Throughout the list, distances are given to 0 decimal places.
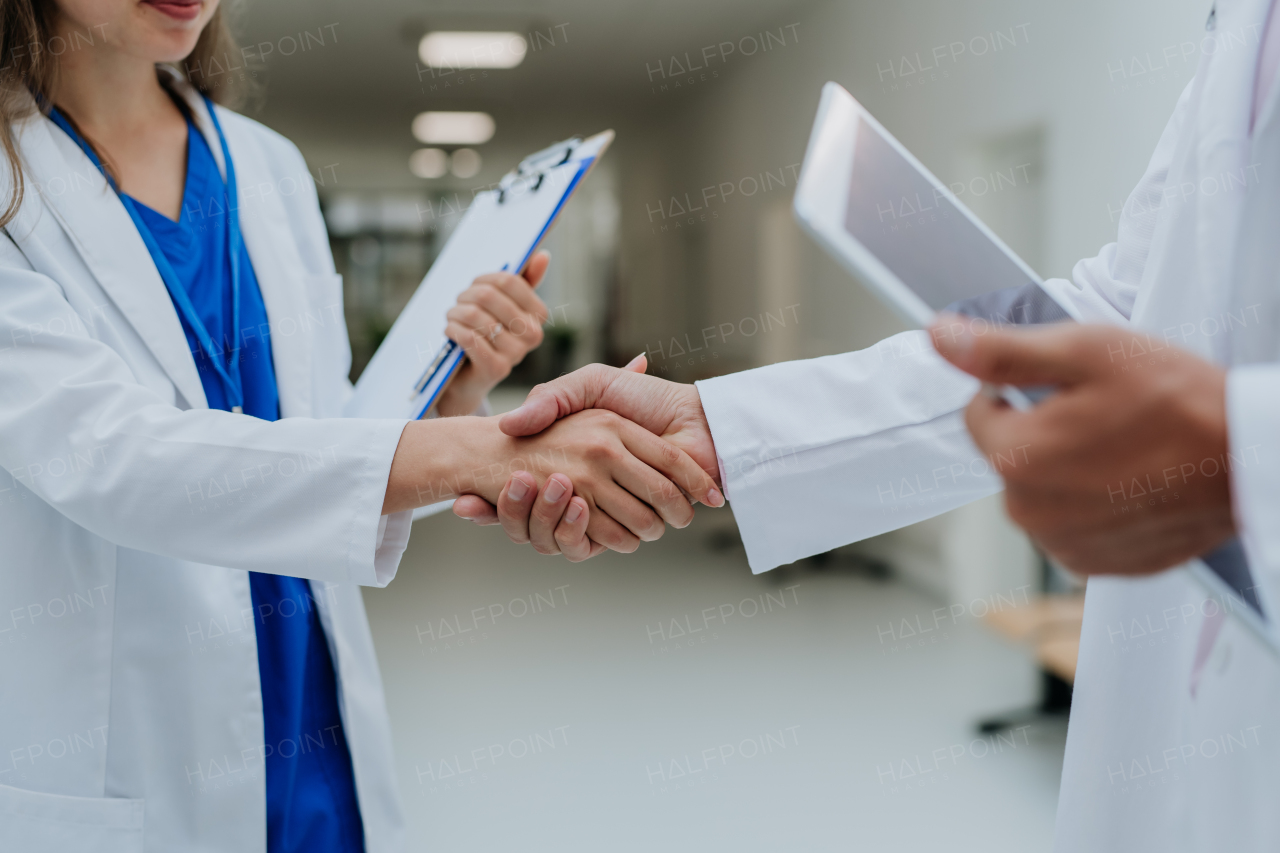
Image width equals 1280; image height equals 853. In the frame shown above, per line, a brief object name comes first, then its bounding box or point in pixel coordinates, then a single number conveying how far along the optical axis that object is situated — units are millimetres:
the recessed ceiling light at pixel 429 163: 10806
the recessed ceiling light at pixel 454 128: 8938
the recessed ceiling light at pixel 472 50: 6129
